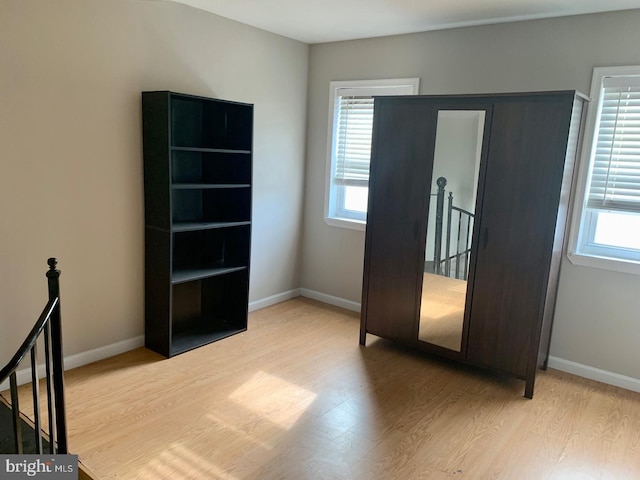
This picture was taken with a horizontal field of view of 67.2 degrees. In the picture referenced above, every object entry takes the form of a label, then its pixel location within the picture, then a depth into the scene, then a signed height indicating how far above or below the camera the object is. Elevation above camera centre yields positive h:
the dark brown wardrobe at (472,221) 2.91 -0.39
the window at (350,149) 4.24 +0.05
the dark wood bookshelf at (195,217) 3.23 -0.52
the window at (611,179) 3.06 -0.07
